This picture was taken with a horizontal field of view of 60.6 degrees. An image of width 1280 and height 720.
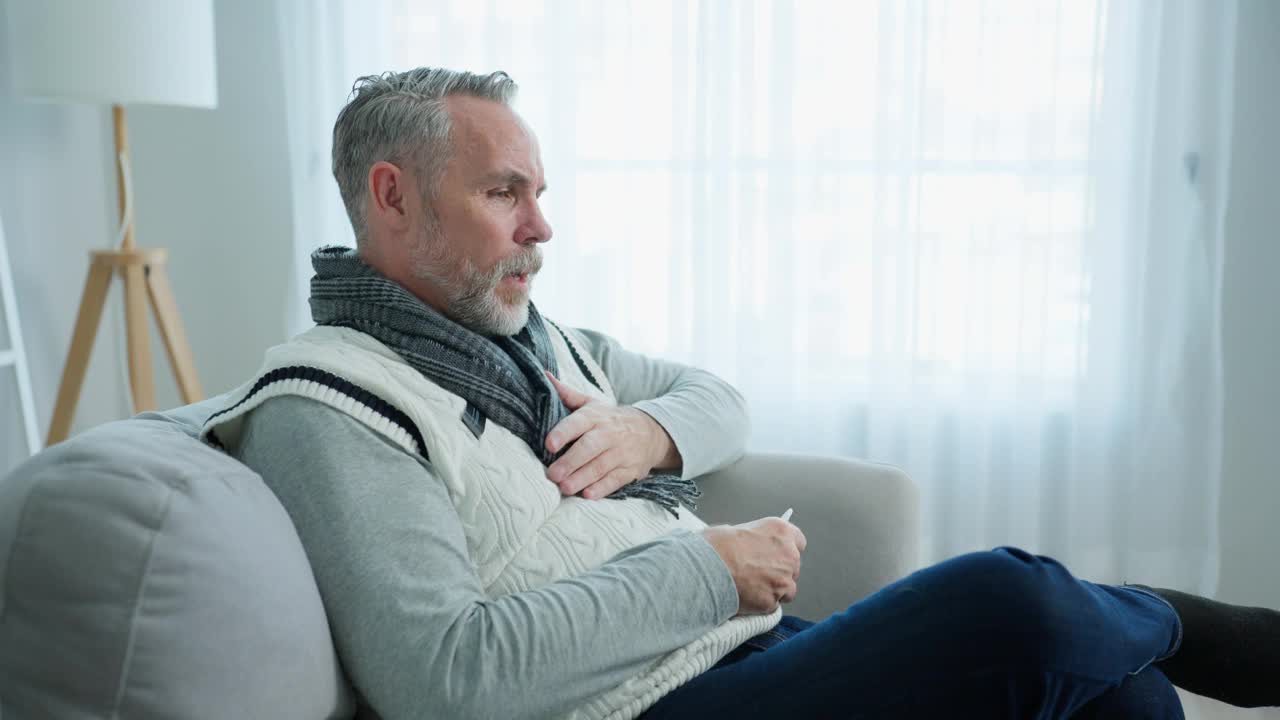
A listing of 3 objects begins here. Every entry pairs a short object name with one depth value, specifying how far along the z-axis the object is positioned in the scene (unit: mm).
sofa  807
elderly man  990
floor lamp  2246
